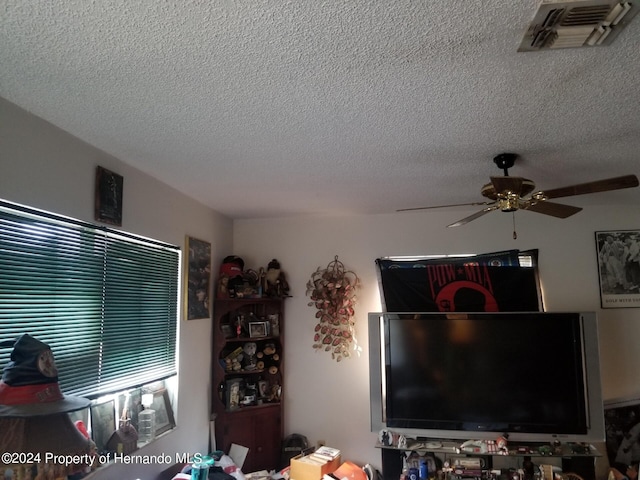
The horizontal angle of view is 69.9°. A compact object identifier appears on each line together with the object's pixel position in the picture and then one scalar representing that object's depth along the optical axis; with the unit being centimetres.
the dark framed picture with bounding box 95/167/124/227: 232
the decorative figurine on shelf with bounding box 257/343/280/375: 385
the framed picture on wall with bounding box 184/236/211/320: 328
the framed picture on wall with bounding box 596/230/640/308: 360
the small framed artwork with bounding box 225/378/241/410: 363
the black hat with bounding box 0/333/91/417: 154
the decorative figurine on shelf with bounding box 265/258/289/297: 398
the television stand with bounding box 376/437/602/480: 308
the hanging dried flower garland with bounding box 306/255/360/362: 389
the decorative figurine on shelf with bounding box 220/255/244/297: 379
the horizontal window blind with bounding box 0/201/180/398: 186
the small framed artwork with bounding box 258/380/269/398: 385
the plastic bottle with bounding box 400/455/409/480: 320
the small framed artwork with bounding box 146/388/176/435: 286
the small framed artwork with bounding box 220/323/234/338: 372
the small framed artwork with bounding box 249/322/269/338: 381
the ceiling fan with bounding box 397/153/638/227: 203
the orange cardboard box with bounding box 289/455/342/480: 336
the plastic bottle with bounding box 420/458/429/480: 317
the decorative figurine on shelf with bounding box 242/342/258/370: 383
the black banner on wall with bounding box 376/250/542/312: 358
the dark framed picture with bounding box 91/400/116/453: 229
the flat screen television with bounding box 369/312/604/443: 314
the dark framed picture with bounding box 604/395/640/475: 339
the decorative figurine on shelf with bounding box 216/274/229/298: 372
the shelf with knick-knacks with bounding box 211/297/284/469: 362
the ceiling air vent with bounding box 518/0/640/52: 119
